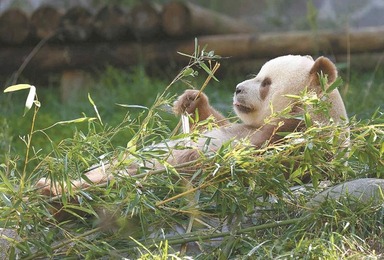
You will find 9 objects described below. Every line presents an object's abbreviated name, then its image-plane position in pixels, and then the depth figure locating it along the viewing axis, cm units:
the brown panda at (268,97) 855
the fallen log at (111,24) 1764
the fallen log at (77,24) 1759
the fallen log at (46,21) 1752
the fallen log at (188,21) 1766
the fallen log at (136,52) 1752
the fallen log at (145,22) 1770
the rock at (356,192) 714
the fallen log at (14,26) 1759
